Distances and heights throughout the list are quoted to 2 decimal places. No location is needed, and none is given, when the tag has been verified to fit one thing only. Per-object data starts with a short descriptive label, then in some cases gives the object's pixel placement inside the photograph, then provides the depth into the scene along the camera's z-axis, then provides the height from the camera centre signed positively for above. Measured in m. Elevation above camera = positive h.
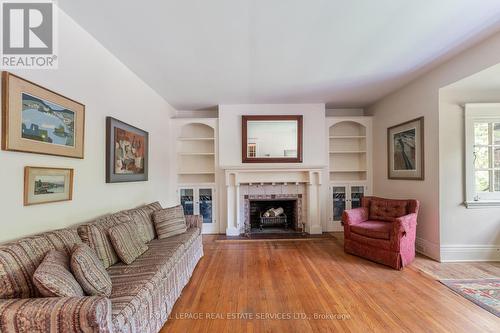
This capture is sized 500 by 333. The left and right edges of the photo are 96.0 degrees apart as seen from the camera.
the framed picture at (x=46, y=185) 1.61 -0.11
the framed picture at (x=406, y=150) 3.33 +0.32
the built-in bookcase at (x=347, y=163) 4.60 +0.16
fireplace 4.52 -0.91
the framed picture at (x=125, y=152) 2.52 +0.23
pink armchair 2.86 -0.82
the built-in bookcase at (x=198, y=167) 4.60 +0.07
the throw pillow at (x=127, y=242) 2.01 -0.67
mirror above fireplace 4.41 +0.56
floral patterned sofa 1.14 -0.77
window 2.96 +0.21
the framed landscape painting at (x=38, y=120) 1.48 +0.39
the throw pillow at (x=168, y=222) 2.80 -0.67
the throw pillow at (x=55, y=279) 1.23 -0.61
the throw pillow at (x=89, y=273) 1.42 -0.67
